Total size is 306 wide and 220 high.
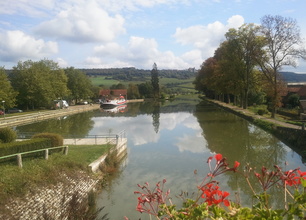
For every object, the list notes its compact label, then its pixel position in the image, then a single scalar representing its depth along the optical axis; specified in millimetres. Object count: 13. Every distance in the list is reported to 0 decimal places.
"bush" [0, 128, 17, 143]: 16297
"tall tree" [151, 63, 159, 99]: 99938
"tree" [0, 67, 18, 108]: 38419
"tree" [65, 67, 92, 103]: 67812
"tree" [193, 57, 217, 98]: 55359
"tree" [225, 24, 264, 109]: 36756
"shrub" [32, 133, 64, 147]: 14239
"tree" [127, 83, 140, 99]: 95375
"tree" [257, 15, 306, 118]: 28250
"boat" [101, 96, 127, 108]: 67812
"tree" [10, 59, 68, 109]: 48438
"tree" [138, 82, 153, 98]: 99075
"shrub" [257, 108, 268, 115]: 33628
